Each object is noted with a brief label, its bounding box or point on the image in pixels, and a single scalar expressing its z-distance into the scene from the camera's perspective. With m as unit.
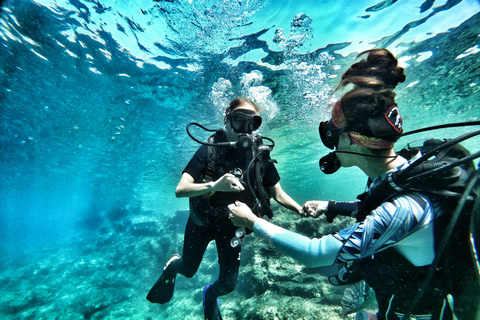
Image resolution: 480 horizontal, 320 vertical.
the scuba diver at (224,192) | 0.87
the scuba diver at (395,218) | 0.40
